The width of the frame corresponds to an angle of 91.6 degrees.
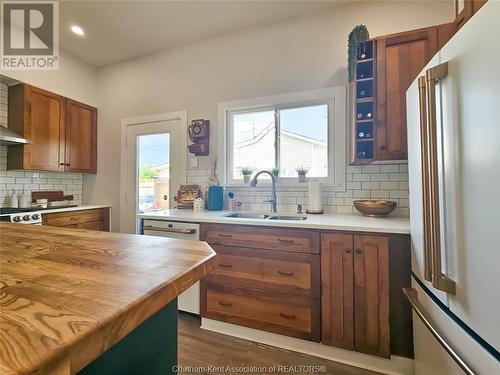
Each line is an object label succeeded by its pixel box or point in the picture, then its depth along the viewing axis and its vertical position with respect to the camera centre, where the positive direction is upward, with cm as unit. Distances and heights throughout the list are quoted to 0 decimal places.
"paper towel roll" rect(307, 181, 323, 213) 220 -4
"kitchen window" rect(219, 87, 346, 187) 228 +58
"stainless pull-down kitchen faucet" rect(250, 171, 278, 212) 236 +2
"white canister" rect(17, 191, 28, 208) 268 -8
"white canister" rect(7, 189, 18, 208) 264 -8
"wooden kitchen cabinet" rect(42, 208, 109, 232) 263 -30
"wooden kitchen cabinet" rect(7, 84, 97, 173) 263 +75
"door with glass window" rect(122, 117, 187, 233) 294 +35
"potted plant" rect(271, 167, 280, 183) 246 +20
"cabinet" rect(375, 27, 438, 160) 172 +83
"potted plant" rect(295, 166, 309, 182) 235 +18
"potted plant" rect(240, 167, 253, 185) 254 +19
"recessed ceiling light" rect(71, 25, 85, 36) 265 +182
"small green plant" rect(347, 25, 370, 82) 188 +118
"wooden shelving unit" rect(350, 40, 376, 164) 185 +68
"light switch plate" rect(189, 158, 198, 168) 282 +35
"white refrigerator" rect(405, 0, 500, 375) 68 -2
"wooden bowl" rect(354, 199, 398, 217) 187 -12
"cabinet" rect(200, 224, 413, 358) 148 -64
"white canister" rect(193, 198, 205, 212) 254 -13
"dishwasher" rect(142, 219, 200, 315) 202 -35
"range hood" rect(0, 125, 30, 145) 231 +55
